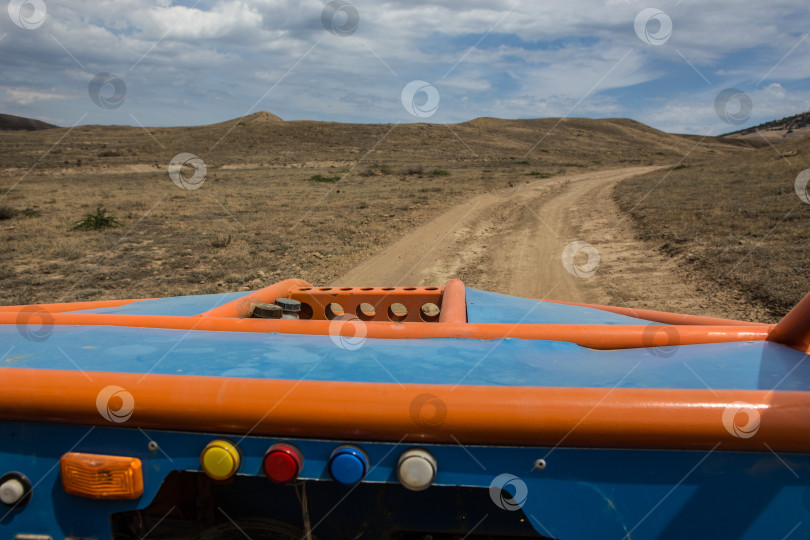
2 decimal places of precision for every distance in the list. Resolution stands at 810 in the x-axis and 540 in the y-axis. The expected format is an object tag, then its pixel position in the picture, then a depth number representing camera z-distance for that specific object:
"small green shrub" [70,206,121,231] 14.66
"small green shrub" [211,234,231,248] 12.30
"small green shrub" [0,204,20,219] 15.95
